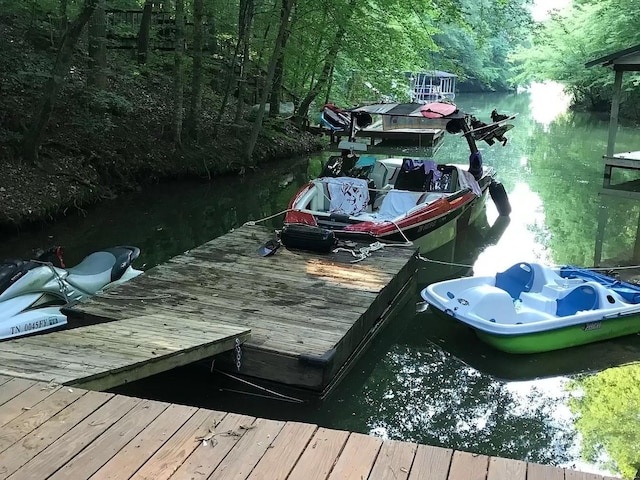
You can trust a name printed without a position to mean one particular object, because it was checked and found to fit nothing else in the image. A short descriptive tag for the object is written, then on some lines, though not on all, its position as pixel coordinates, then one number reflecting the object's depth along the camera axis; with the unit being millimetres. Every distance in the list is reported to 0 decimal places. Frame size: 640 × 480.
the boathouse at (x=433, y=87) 37406
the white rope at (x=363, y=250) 7320
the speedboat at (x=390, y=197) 8102
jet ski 5422
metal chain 4840
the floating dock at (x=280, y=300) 4883
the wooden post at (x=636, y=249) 9836
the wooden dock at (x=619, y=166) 14638
